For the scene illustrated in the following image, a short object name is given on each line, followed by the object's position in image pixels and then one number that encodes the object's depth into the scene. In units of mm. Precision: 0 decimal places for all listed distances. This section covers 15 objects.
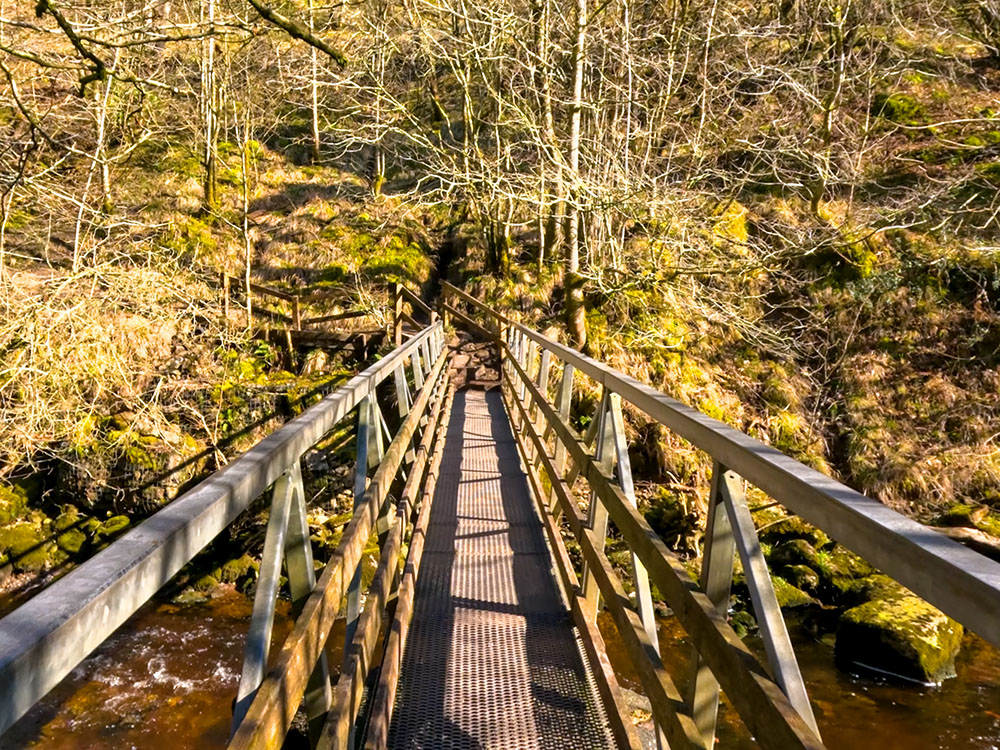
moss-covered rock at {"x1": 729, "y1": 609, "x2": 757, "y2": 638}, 8523
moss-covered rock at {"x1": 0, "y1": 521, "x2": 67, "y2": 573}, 10383
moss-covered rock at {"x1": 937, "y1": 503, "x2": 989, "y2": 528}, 10461
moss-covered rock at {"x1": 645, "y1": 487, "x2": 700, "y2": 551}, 10492
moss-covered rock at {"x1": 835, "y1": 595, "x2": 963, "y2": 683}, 7730
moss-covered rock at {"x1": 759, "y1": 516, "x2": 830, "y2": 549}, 10547
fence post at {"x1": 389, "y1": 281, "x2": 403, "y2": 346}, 13766
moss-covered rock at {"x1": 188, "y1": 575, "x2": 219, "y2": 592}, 9969
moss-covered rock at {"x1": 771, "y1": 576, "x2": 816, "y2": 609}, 9484
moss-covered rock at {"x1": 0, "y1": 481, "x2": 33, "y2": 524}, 10898
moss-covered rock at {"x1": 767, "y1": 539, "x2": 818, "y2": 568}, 10109
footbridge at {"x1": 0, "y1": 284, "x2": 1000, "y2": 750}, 1015
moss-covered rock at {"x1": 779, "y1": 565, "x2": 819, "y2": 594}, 9766
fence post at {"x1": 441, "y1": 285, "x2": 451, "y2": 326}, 15694
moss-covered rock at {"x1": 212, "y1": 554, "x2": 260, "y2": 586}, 10207
